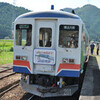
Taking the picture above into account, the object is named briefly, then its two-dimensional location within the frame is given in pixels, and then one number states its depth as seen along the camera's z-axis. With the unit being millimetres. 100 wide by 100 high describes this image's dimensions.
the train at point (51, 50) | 5934
